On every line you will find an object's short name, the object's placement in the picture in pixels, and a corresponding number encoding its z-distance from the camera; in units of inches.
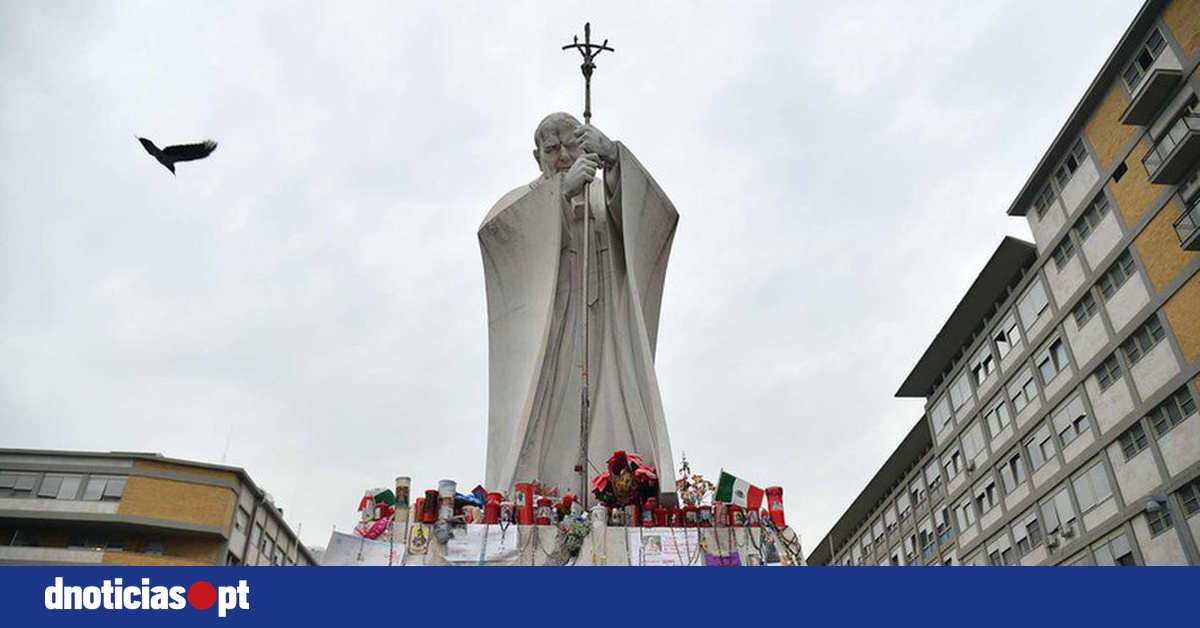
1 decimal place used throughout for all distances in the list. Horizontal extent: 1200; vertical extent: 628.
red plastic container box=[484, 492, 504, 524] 406.0
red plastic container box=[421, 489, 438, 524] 401.7
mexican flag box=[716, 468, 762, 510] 410.9
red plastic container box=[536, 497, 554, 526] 408.8
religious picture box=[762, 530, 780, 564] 390.3
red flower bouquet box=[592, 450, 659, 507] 428.5
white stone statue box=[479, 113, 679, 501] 531.8
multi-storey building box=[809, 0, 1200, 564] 824.9
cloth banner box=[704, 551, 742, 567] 385.4
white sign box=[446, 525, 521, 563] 391.5
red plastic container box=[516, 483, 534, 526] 408.2
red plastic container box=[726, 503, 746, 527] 404.5
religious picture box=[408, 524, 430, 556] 392.8
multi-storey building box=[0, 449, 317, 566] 1175.0
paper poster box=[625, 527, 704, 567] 389.7
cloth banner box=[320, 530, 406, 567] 376.2
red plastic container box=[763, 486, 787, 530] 406.0
